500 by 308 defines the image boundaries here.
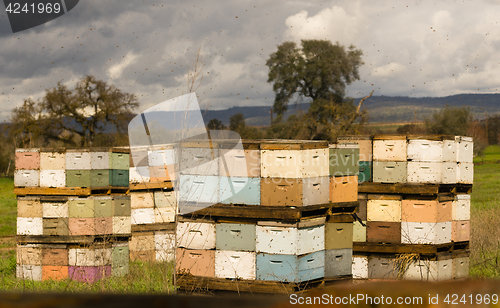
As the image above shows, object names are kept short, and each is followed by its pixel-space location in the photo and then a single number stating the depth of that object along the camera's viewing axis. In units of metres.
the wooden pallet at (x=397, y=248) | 14.26
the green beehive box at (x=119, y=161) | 17.61
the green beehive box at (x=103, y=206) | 17.12
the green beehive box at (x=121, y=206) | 17.64
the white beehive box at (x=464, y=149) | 15.37
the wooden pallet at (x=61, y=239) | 16.83
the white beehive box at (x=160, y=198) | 20.06
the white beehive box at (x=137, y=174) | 19.94
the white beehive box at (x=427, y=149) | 14.62
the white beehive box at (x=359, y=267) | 14.62
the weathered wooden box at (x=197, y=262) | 11.62
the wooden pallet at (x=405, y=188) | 14.36
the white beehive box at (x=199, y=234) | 11.64
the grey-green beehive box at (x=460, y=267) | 14.95
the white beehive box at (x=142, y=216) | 20.28
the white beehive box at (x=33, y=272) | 17.37
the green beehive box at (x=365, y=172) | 15.05
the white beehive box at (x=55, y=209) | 16.95
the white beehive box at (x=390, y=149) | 14.72
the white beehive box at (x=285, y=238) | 11.04
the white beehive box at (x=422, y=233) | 14.35
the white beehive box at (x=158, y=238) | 20.23
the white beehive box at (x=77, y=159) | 17.02
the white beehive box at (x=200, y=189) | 11.49
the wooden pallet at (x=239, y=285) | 10.91
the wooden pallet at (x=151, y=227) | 20.36
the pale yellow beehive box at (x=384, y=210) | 14.62
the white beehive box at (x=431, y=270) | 14.30
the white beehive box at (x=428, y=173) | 14.65
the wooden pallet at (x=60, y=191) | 16.86
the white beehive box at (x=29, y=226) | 17.28
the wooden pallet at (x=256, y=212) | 11.04
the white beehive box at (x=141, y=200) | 20.11
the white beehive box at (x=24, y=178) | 17.31
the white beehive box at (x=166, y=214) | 20.23
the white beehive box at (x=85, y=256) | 16.84
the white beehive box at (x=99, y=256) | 16.66
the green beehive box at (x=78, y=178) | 17.02
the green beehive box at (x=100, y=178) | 17.17
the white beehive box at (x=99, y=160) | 17.20
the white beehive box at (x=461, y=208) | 15.29
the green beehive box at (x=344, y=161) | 12.71
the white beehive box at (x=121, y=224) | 17.73
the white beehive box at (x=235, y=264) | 11.38
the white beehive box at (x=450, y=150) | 14.77
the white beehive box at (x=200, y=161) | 11.48
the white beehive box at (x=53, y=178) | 17.05
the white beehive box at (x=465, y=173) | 15.39
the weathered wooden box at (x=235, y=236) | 11.42
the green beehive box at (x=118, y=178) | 17.75
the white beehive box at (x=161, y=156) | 19.03
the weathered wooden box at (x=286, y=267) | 10.98
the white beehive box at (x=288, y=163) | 11.12
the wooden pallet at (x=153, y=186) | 19.72
